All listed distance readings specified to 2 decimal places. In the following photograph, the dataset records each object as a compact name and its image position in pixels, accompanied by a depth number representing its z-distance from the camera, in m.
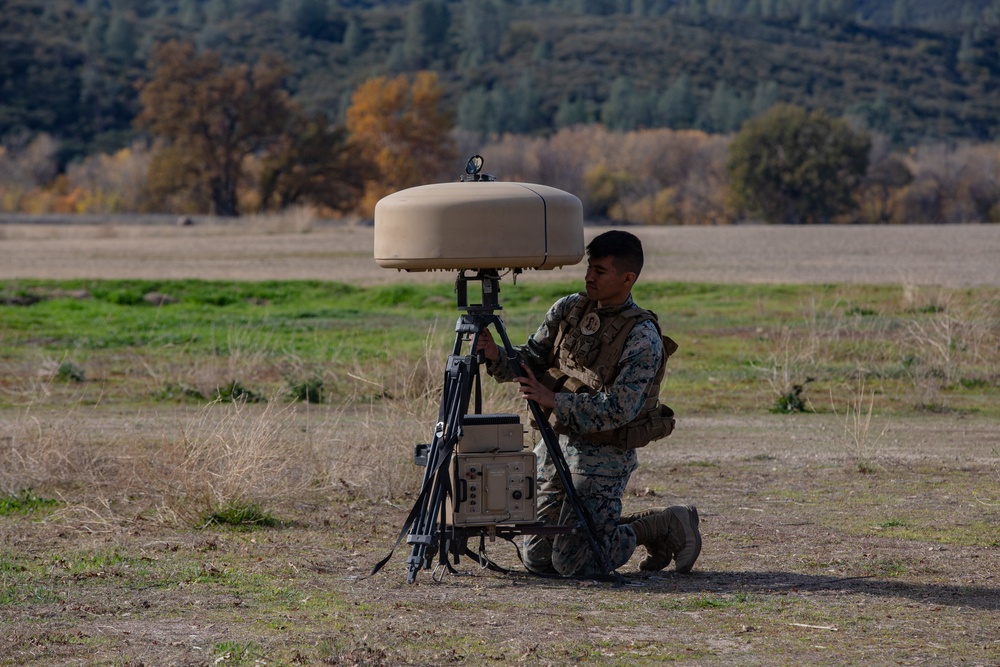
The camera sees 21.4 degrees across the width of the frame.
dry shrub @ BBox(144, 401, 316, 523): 14.61
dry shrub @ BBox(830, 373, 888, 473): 18.13
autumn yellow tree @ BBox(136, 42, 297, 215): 109.20
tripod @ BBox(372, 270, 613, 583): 11.49
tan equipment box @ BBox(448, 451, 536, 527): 11.58
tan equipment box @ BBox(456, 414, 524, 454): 11.65
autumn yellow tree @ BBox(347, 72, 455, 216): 127.16
